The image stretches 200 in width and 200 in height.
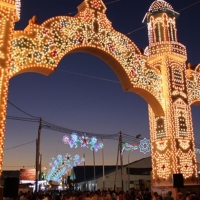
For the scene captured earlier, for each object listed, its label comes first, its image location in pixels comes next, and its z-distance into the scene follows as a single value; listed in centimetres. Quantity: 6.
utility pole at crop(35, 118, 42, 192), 1902
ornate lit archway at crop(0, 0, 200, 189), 1166
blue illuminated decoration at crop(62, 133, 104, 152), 1661
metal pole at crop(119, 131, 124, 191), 2436
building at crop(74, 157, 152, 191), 3891
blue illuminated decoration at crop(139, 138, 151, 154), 1796
